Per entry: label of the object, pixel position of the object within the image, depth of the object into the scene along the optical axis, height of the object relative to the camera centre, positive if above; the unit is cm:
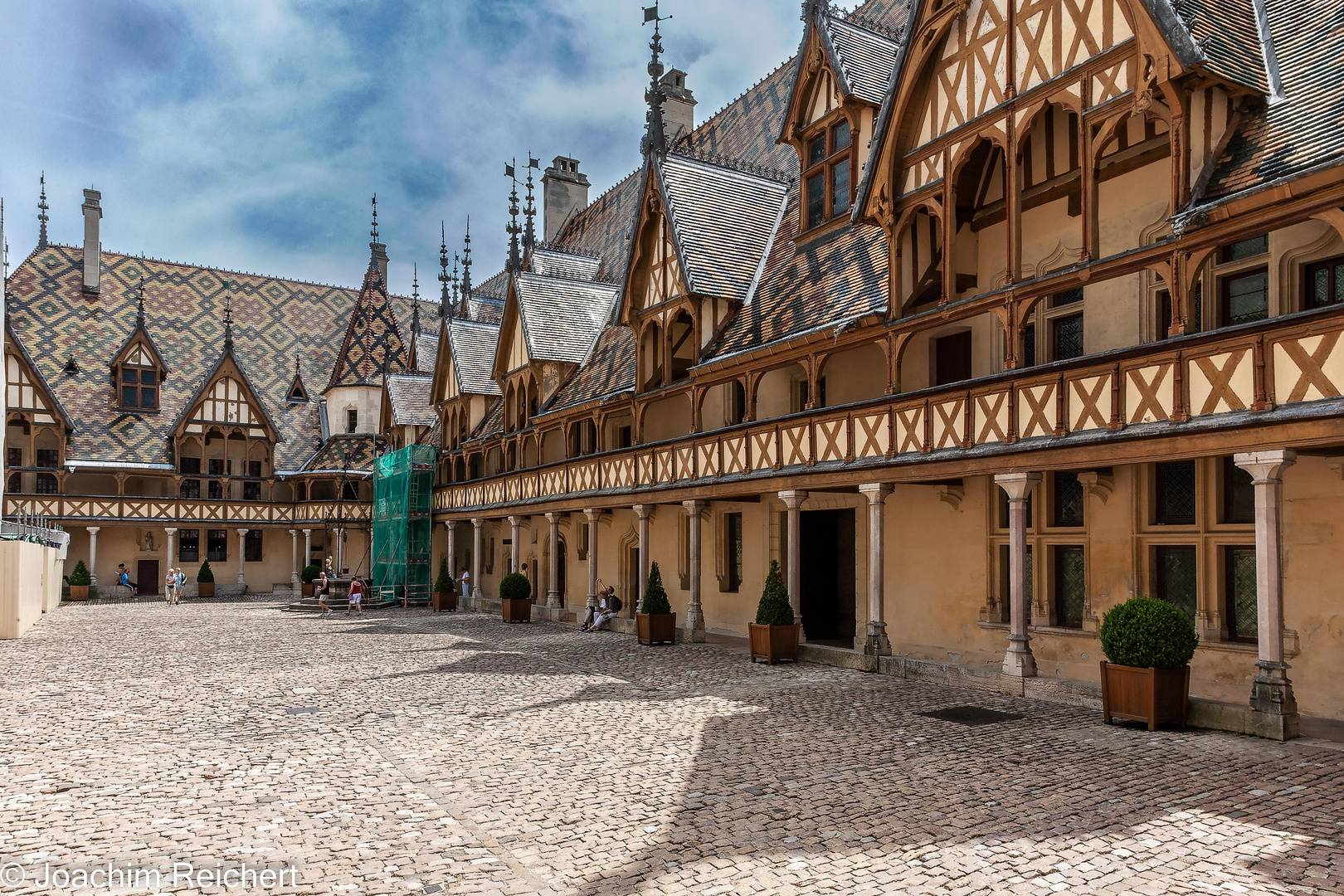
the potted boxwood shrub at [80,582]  3794 -283
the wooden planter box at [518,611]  2680 -269
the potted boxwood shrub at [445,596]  3312 -283
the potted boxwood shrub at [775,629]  1625 -192
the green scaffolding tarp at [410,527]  3772 -65
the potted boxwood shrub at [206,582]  4231 -311
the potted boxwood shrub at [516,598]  2678 -235
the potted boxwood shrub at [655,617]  1988 -212
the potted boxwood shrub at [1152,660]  1012 -151
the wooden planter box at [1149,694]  1010 -186
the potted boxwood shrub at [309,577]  3916 -265
